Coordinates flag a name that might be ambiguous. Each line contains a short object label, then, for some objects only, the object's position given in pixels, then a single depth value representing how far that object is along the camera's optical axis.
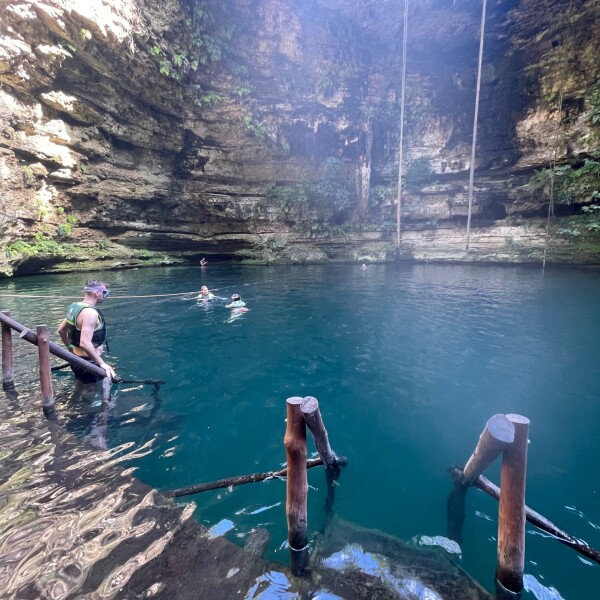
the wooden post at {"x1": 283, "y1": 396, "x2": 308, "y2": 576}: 2.38
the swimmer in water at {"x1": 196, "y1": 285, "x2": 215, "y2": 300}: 11.83
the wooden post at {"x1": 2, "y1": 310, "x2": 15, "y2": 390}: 4.74
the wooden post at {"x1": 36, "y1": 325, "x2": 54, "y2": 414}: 4.05
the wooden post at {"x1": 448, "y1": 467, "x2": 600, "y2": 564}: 2.17
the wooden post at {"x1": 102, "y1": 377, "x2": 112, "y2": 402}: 4.54
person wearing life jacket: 4.45
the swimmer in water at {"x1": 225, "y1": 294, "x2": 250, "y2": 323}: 10.51
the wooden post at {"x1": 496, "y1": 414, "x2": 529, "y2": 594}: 1.99
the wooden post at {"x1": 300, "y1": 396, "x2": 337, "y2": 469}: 2.39
